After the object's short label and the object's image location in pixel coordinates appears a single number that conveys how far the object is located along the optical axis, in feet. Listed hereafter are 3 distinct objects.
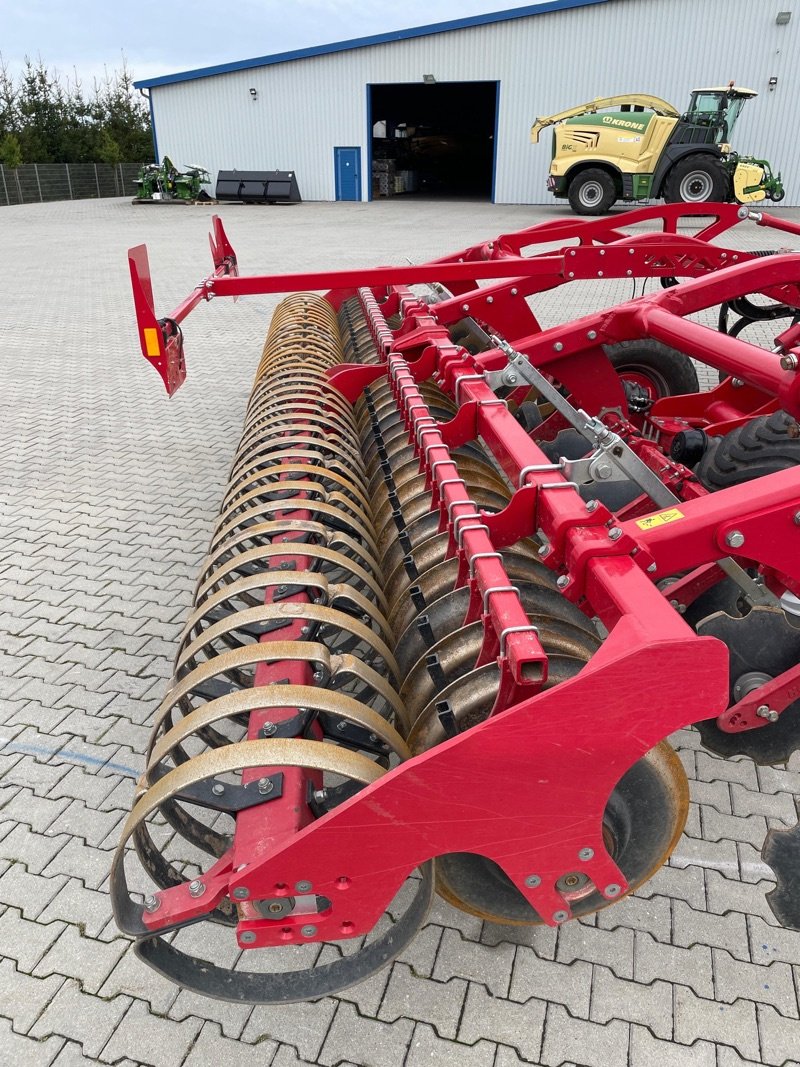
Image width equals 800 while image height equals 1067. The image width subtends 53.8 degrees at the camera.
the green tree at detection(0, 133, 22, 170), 92.02
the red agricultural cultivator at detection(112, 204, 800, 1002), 4.77
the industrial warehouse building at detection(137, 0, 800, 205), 61.36
